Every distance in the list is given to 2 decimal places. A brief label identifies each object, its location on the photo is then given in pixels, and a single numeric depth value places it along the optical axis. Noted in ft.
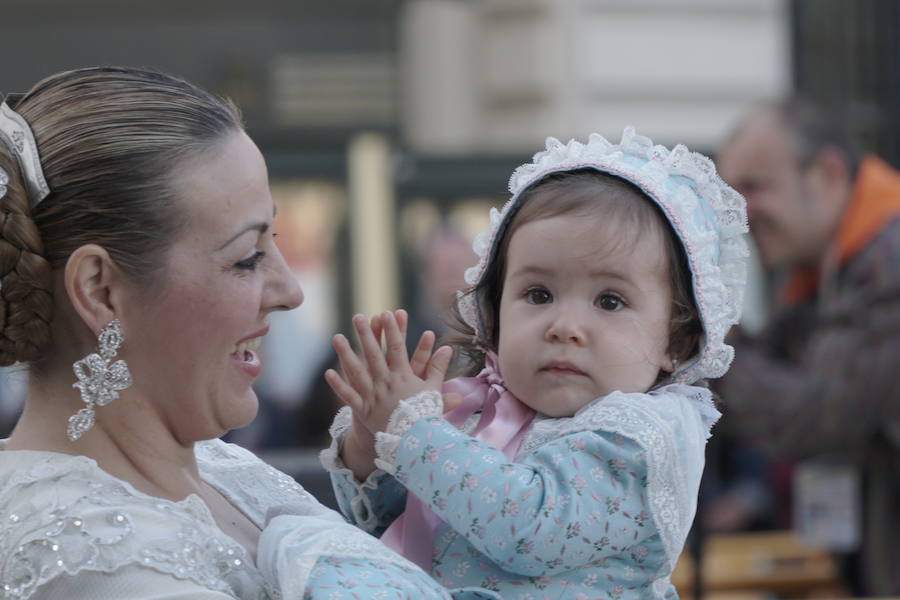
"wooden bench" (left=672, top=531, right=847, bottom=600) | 31.76
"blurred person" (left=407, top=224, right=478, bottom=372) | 38.11
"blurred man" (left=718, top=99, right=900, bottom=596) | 28.71
